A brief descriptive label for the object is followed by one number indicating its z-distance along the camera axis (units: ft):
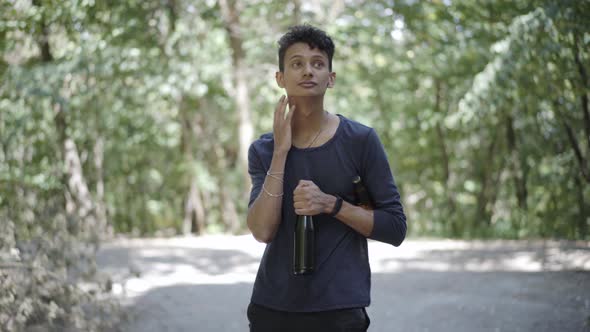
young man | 6.48
